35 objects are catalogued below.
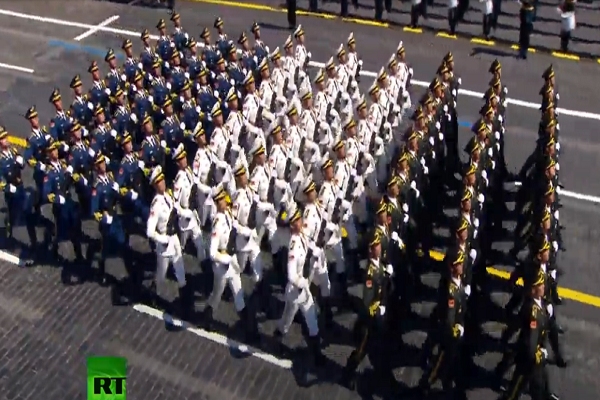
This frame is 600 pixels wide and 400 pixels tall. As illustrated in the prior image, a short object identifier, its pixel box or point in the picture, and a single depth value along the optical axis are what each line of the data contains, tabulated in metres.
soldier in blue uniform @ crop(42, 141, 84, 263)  13.59
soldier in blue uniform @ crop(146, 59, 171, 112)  16.59
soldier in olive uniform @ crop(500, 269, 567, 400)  10.05
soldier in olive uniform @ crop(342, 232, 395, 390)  10.88
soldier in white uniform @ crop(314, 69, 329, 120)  15.56
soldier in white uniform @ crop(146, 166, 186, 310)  12.41
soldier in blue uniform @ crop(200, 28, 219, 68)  17.95
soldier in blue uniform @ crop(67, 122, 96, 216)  13.94
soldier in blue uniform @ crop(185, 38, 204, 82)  17.52
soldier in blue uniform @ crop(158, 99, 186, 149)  15.31
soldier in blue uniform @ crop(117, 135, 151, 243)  13.86
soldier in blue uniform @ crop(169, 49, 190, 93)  17.03
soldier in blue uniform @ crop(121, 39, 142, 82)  17.25
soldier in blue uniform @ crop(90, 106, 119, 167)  14.70
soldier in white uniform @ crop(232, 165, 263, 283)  12.50
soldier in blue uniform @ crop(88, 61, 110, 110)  16.56
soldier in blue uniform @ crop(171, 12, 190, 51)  18.88
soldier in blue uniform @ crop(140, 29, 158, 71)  17.72
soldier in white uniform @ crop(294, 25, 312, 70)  17.86
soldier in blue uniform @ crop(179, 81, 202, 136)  15.91
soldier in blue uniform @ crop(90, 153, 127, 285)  13.34
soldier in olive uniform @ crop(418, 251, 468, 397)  10.55
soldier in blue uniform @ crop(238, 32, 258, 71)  17.97
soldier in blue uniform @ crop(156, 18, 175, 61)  18.44
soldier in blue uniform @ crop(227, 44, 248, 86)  17.67
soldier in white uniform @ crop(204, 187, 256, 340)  12.02
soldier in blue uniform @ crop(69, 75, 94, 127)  15.91
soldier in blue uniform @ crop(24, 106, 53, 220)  14.33
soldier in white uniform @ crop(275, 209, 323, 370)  11.29
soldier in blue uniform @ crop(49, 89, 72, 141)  15.09
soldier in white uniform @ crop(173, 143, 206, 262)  13.09
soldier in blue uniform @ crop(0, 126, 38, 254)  13.79
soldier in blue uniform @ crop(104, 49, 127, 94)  16.86
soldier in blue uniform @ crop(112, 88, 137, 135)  15.52
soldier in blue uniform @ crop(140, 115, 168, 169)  14.42
